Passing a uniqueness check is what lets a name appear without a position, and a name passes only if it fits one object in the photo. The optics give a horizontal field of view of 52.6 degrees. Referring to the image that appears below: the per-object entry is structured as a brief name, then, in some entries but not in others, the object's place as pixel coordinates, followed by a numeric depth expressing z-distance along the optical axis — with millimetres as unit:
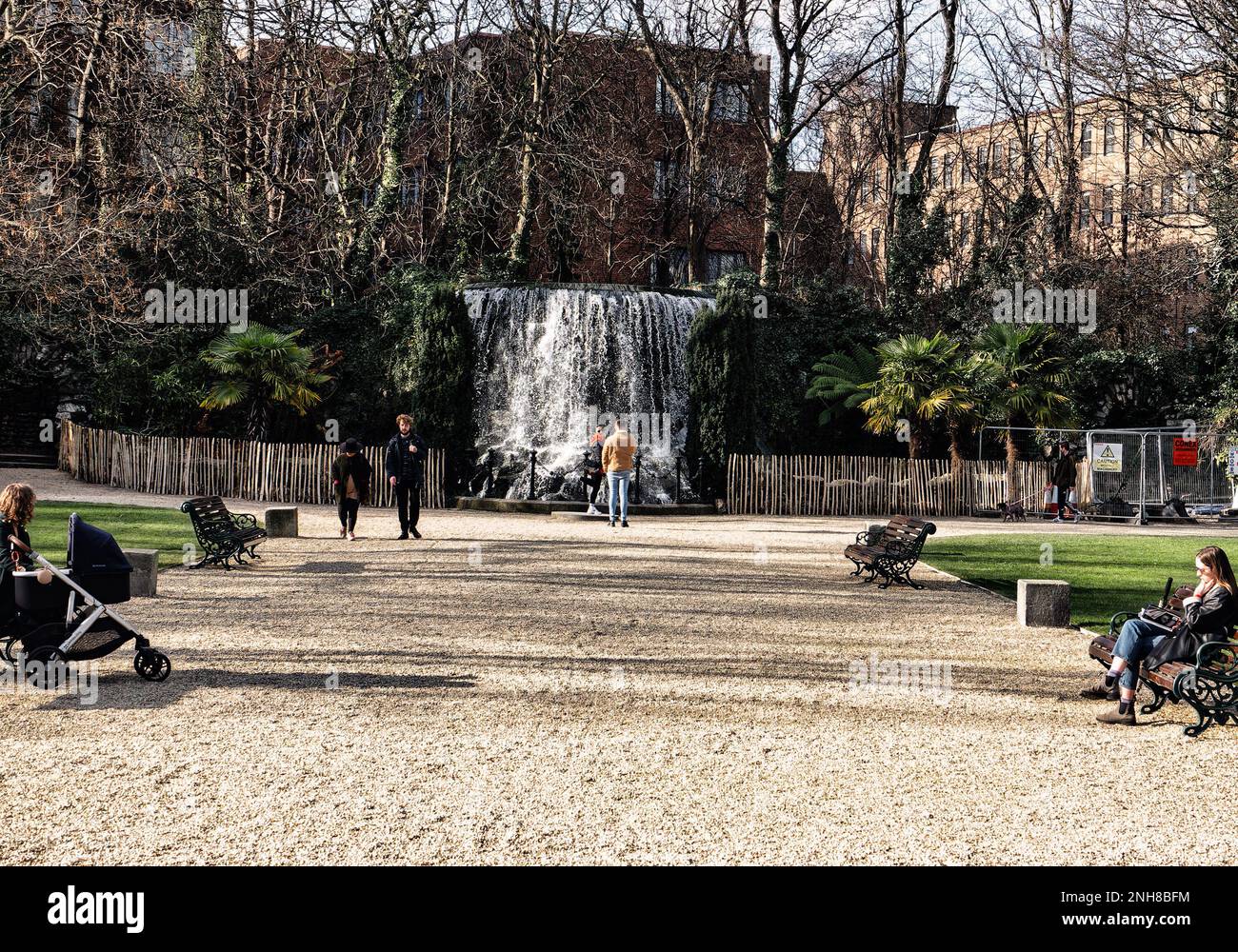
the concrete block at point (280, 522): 19375
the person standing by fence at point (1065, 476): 29125
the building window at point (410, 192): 41281
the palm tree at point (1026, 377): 32812
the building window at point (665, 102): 45625
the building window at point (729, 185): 47188
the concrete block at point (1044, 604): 12273
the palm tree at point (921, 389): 31422
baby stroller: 8422
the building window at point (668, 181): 46219
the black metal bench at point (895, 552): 15188
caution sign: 29047
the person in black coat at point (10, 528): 8508
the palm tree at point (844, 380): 34469
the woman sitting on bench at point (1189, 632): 8102
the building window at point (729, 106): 46781
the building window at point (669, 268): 47656
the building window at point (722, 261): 52906
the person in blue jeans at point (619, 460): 22188
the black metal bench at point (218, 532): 15070
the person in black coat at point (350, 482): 19078
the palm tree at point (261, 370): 29172
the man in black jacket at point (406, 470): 19531
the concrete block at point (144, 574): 12820
